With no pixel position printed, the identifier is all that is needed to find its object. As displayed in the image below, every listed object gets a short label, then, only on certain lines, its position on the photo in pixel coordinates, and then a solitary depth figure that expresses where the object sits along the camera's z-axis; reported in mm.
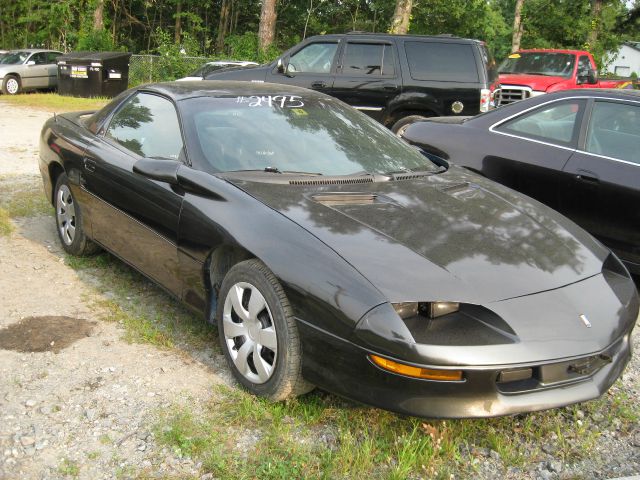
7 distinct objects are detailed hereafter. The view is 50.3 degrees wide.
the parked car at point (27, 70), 20719
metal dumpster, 19250
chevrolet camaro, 2633
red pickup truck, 13844
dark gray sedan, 4621
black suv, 9836
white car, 16672
